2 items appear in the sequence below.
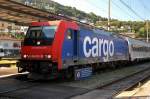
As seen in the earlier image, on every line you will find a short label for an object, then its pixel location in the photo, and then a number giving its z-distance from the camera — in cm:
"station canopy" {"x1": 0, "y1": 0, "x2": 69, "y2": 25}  2002
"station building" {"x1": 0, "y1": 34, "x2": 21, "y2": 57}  7704
